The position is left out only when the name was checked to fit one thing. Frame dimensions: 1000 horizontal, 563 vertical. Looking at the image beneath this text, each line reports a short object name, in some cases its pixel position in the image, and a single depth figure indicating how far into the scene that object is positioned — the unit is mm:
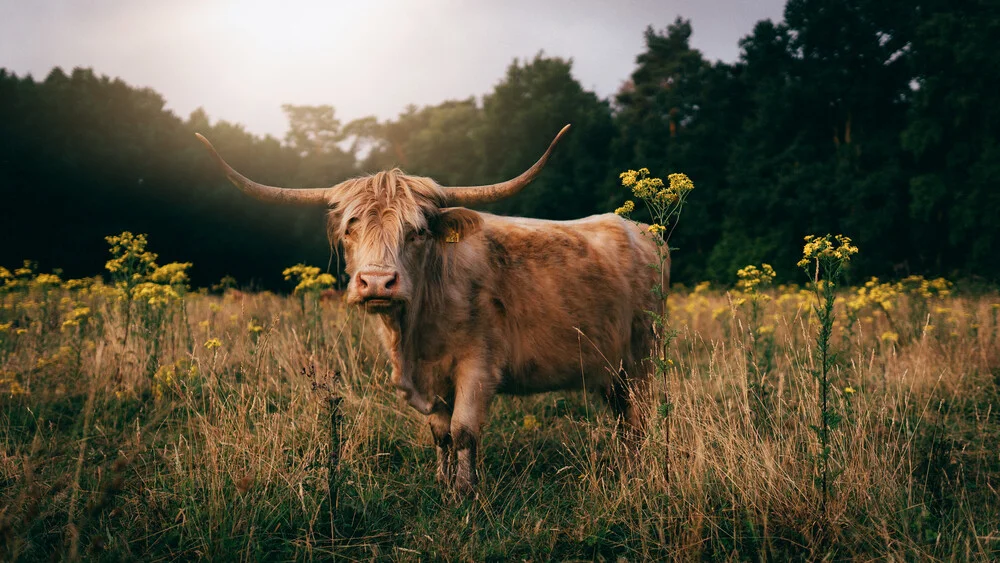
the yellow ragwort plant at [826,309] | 2615
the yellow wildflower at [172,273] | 5781
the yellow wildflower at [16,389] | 4664
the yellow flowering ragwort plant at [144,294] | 4902
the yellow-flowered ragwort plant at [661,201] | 2971
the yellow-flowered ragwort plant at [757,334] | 4314
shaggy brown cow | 3514
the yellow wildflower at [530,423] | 4762
